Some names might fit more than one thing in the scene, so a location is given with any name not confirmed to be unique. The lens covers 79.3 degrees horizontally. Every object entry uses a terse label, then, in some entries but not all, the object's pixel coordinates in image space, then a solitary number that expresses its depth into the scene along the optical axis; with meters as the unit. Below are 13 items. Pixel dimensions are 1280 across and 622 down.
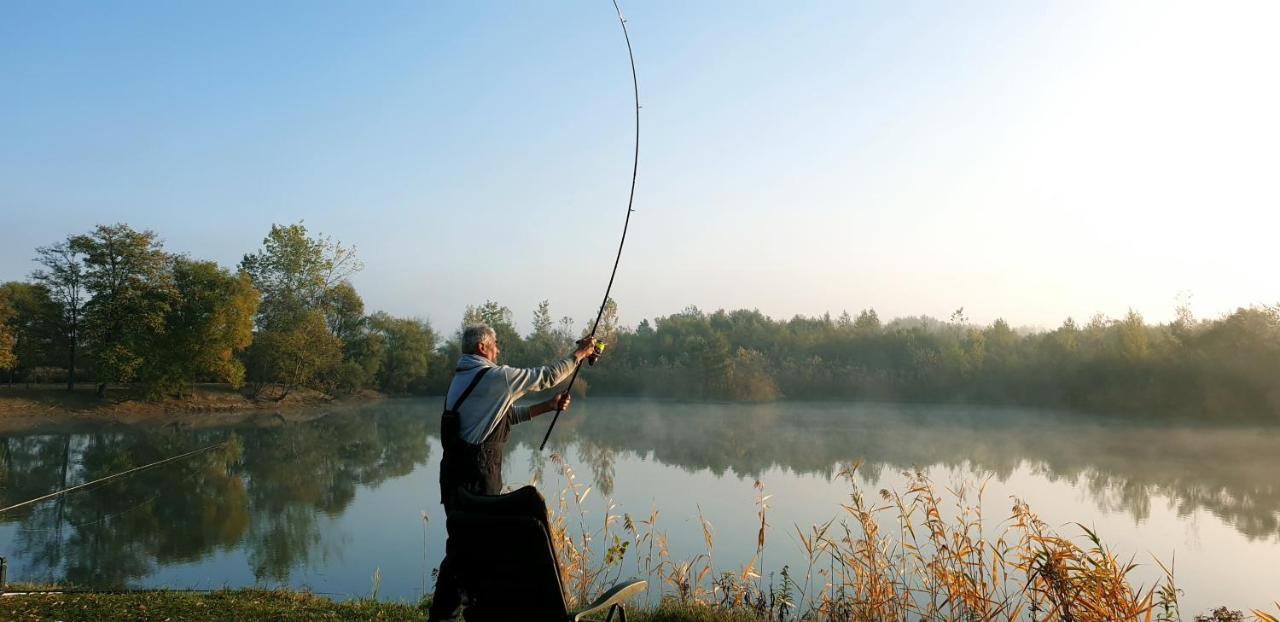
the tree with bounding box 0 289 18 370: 21.67
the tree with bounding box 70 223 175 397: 25.22
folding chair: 2.25
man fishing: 3.01
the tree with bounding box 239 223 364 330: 34.41
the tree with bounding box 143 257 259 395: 26.69
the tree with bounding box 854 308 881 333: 40.58
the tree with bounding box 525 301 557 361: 38.56
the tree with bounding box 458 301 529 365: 38.34
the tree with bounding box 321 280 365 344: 36.47
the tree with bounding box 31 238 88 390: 26.45
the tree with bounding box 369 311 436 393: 38.44
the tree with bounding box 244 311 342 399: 31.33
